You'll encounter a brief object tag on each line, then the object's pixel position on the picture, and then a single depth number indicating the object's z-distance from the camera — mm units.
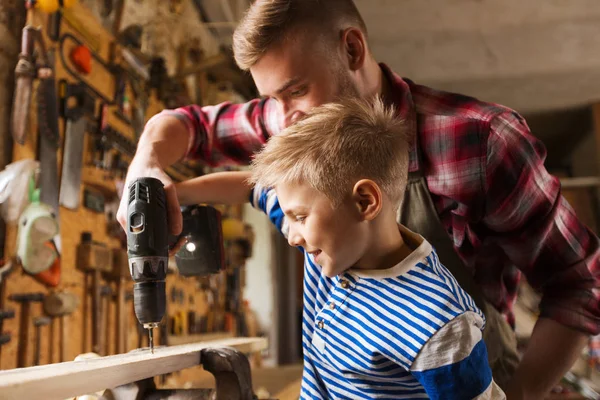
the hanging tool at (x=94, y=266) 2402
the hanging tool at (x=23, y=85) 1923
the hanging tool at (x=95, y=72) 2324
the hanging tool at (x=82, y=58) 2367
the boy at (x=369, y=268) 881
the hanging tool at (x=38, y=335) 2010
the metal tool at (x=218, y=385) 1208
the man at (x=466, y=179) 1183
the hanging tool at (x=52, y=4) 2004
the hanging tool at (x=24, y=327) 1965
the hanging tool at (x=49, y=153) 2062
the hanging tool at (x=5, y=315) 1825
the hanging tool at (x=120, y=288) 2646
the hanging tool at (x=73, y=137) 2244
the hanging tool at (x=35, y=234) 1882
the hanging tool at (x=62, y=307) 2111
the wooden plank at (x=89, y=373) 697
